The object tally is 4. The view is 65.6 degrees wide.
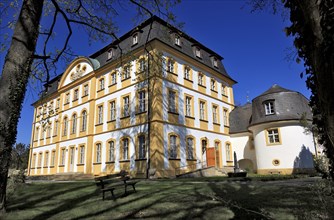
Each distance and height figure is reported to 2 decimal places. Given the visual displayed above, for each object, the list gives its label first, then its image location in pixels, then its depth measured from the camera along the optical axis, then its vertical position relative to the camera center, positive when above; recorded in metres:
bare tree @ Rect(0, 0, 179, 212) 6.38 +2.40
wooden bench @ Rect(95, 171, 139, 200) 7.71 -0.51
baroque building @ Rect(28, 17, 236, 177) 19.39 +4.23
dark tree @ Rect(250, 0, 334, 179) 2.42 +1.03
